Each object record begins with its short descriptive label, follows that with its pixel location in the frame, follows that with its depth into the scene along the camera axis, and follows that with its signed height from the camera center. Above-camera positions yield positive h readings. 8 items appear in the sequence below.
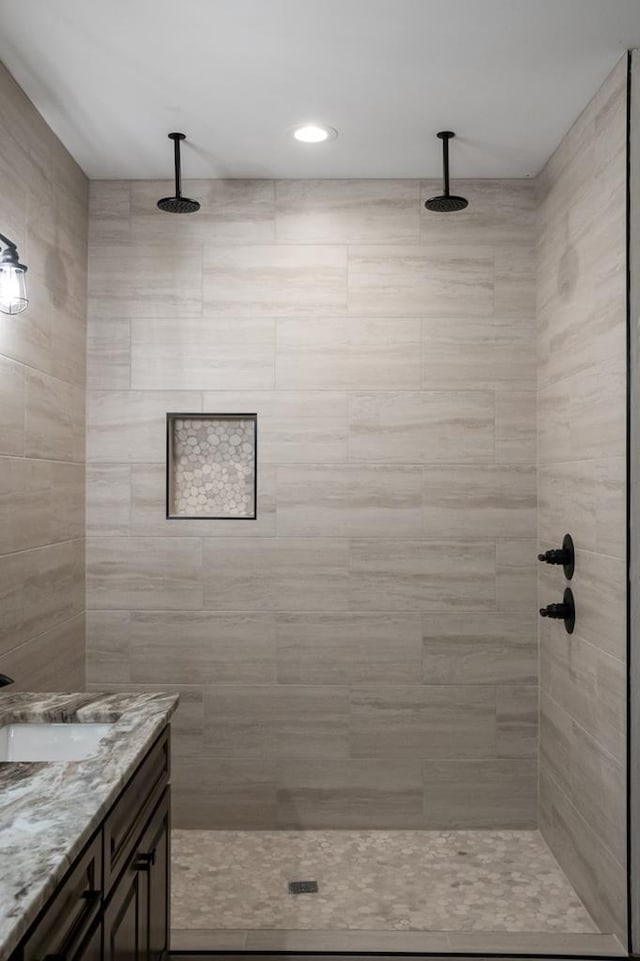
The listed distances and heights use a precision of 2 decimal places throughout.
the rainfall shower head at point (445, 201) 2.84 +1.01
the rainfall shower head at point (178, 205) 2.81 +0.99
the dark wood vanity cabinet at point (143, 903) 1.63 -0.96
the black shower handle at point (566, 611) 2.82 -0.46
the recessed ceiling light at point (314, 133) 2.86 +1.28
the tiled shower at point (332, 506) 3.31 -0.10
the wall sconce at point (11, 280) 2.15 +0.55
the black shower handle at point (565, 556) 2.83 -0.26
